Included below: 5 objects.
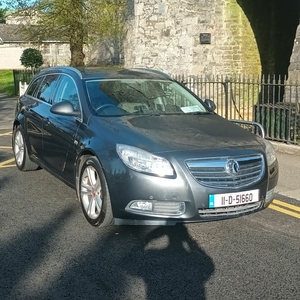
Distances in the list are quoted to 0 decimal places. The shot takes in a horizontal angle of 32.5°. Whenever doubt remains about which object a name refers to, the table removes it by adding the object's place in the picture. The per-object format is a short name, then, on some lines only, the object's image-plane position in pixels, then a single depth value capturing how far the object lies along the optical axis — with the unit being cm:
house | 5588
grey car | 488
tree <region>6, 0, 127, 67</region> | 2252
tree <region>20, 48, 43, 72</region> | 3628
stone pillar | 1038
